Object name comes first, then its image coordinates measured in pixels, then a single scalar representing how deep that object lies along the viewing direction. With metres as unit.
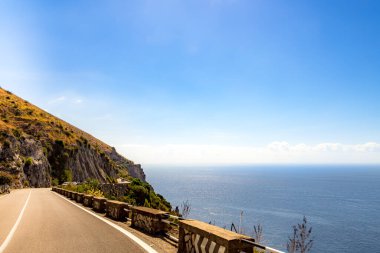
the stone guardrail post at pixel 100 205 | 17.80
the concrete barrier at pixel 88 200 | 21.31
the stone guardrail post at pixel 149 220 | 10.36
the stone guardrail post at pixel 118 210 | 14.16
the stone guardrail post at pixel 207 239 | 5.71
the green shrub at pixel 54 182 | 67.06
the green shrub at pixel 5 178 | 50.69
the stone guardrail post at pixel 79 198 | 24.82
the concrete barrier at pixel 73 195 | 27.58
